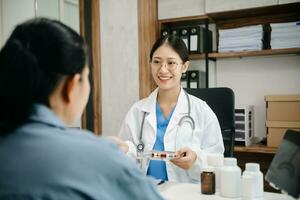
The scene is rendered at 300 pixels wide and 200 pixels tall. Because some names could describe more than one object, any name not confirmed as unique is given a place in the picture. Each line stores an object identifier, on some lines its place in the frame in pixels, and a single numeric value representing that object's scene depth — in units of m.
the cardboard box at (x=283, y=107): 2.35
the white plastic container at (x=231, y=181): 1.20
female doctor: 1.66
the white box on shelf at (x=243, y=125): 2.54
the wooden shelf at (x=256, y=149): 2.44
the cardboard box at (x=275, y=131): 2.39
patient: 0.55
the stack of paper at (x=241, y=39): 2.54
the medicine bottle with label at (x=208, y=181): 1.25
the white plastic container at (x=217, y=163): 1.26
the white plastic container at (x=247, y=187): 1.16
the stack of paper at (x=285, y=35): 2.44
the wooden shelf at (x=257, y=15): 2.52
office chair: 1.88
